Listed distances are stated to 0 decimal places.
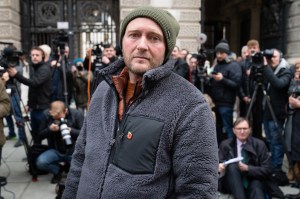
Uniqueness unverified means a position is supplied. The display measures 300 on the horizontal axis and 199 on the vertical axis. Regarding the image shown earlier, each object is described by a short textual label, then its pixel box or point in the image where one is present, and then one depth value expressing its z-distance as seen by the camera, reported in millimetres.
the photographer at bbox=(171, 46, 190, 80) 6092
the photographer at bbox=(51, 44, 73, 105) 6227
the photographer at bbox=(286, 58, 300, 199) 4520
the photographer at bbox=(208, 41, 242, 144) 5805
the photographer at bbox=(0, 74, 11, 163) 4059
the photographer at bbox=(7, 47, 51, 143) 5441
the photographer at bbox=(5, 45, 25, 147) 4848
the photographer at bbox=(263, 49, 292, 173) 4984
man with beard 1441
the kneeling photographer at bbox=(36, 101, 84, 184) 4707
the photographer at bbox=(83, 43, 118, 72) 5949
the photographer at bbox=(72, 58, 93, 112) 6859
